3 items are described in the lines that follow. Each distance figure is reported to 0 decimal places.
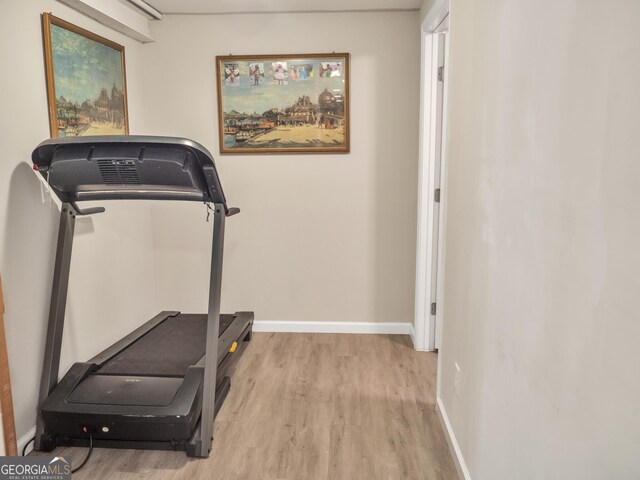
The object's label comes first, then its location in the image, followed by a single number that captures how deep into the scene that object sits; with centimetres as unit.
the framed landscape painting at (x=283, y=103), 370
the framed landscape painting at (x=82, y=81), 261
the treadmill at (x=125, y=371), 220
